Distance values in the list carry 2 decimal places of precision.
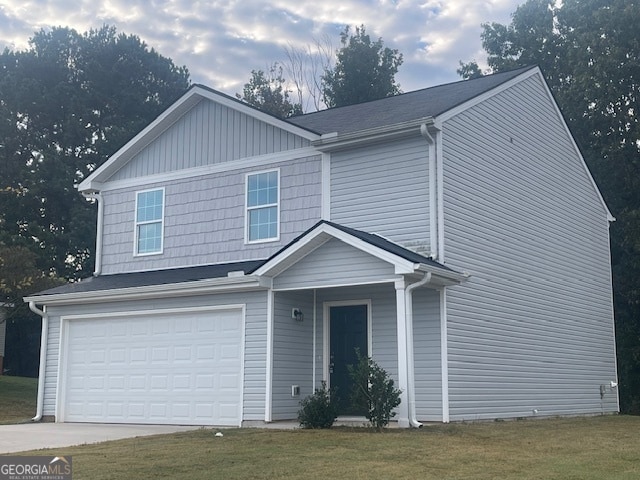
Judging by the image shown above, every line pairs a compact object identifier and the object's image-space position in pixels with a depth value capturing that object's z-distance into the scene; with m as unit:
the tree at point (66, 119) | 35.25
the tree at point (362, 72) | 38.16
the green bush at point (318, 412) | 13.63
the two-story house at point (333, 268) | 14.83
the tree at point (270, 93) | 41.62
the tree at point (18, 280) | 24.56
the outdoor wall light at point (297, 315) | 15.59
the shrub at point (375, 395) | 13.02
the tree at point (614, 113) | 26.14
